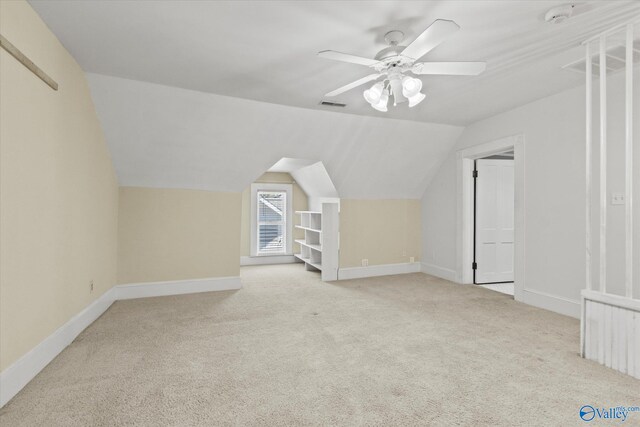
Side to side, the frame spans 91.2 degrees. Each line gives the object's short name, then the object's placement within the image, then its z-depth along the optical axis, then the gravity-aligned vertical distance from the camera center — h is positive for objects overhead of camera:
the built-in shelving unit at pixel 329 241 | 5.27 -0.43
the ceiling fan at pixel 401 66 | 1.94 +1.03
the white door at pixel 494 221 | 5.02 -0.07
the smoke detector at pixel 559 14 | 2.04 +1.36
